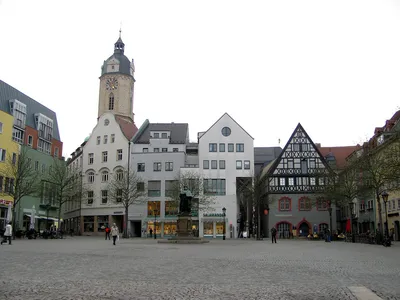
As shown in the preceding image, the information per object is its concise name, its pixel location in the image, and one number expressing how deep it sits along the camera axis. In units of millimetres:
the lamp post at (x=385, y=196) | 37534
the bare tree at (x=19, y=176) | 47688
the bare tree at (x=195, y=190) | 60312
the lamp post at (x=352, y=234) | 46278
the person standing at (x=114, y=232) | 33250
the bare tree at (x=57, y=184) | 56969
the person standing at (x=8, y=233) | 30859
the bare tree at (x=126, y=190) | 60562
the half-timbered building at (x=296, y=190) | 66750
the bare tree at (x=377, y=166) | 29531
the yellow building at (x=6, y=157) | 53125
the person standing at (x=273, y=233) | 41188
